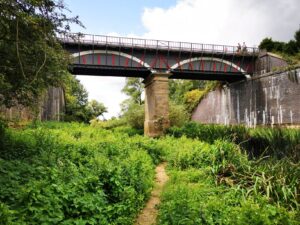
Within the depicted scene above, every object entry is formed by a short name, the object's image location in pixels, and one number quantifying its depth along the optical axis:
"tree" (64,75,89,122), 47.47
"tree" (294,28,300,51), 32.62
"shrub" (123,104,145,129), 34.94
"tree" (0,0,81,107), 7.41
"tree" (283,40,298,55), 32.66
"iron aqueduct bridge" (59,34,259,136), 27.66
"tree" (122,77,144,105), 55.16
